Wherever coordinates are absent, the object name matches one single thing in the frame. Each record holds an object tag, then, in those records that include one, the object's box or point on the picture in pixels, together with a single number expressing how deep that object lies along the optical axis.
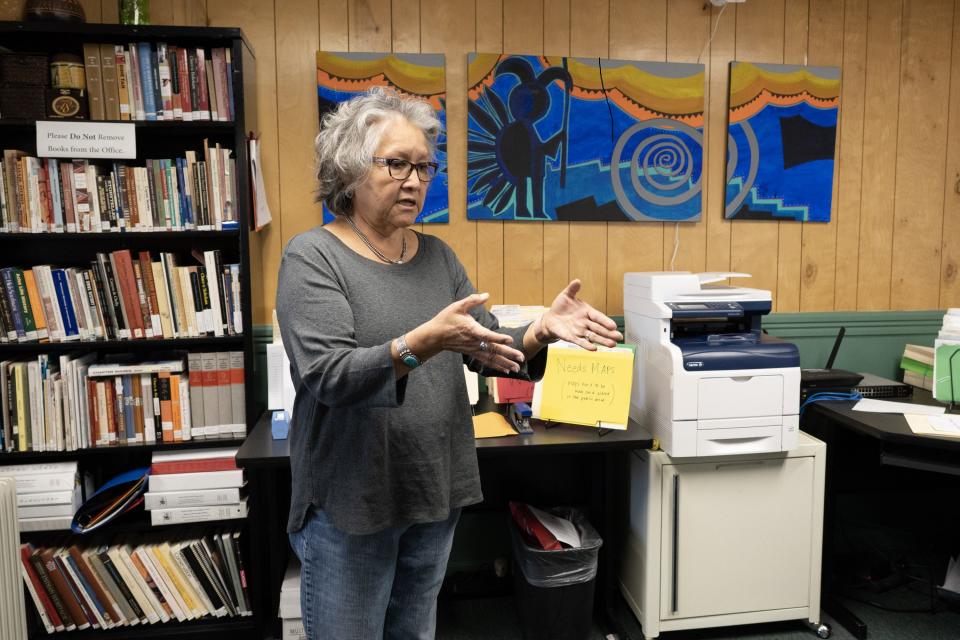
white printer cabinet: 2.13
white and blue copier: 2.04
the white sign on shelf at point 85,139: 2.01
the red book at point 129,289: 2.09
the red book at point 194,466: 2.14
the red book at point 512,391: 2.20
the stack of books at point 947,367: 2.36
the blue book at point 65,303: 2.08
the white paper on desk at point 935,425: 1.96
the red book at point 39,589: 2.10
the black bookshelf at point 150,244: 2.05
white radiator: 1.82
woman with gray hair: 1.19
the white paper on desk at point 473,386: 2.20
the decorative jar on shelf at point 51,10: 2.01
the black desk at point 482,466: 1.90
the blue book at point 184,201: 2.10
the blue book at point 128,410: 2.15
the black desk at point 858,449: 1.95
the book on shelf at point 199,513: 2.13
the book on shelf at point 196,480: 2.12
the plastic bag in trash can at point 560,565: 2.08
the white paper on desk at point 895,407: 2.21
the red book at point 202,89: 2.08
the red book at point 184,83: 2.07
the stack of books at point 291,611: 2.09
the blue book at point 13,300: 2.06
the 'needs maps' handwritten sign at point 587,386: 2.05
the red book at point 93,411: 2.12
